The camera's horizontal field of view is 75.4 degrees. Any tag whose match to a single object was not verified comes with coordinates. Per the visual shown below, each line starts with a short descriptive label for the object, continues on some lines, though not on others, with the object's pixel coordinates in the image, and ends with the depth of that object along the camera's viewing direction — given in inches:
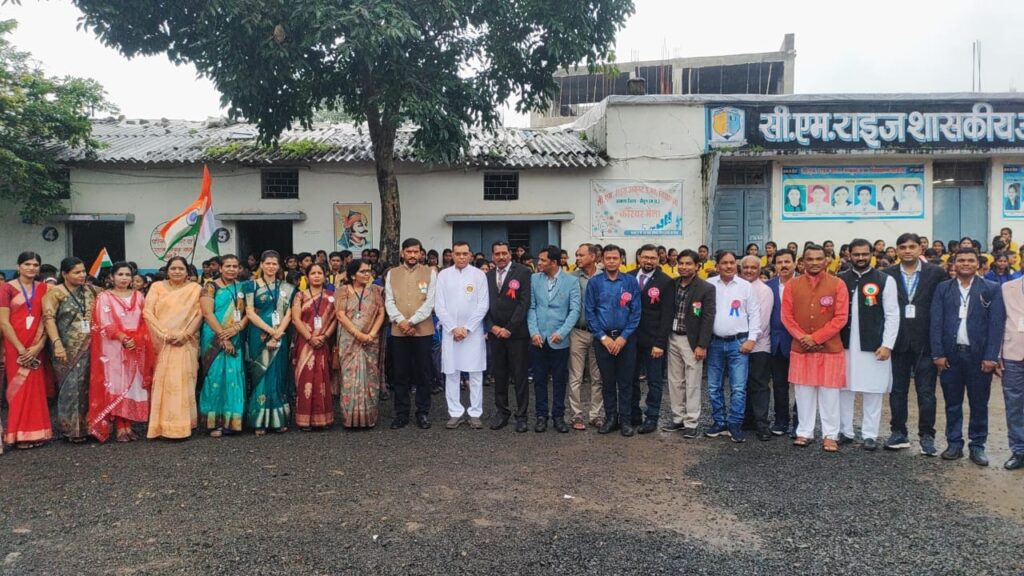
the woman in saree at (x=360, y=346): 245.1
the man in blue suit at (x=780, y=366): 236.2
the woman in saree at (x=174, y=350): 232.7
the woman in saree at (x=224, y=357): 236.8
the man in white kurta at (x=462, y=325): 251.9
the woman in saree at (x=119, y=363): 233.3
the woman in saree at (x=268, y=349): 239.3
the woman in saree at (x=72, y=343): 230.4
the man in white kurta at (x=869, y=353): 215.3
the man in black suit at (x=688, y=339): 231.9
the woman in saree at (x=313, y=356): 243.6
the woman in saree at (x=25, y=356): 224.1
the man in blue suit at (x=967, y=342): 201.9
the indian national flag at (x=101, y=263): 345.1
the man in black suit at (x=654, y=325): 238.2
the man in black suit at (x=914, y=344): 213.9
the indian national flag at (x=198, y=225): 304.2
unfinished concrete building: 997.8
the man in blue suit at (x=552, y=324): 243.9
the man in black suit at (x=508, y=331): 246.9
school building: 502.0
